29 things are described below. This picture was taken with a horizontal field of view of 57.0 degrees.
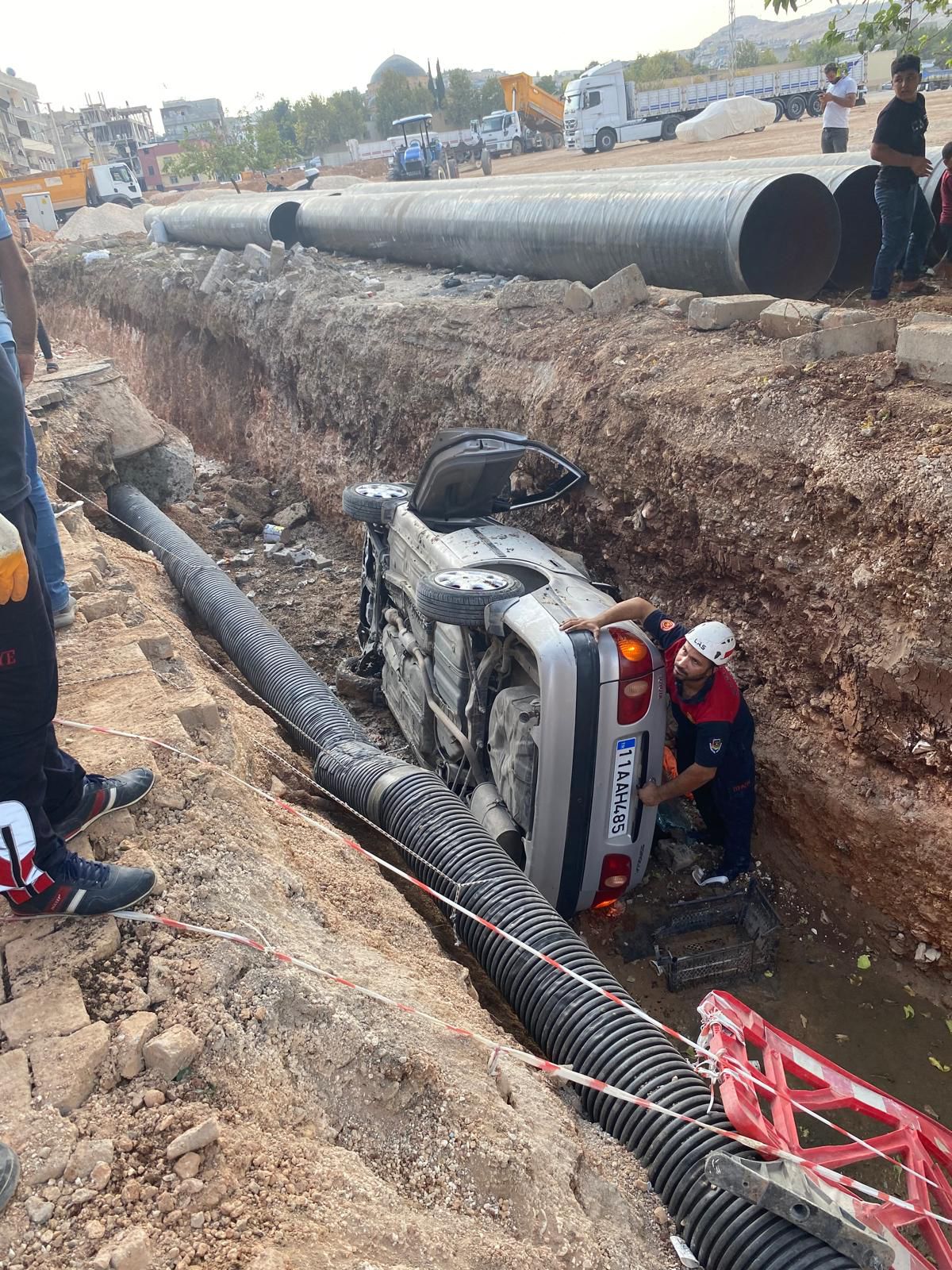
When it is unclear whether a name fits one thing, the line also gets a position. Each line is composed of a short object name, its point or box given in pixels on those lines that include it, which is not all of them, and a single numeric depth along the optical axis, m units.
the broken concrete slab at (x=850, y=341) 5.10
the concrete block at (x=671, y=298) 6.78
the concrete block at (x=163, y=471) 9.35
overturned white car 4.02
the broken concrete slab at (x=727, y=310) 6.17
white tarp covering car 23.47
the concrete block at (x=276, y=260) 12.33
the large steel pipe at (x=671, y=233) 6.64
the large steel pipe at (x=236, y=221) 14.21
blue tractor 28.66
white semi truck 26.86
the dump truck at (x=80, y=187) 30.08
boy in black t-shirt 6.11
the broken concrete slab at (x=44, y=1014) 2.21
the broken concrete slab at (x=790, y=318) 5.66
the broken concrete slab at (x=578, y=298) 7.39
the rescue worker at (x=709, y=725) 4.17
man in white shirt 10.35
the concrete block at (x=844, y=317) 5.40
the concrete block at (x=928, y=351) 4.56
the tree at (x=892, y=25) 5.08
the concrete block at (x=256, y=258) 12.73
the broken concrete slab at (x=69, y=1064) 2.05
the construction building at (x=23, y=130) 60.25
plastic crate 4.33
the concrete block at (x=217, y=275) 13.31
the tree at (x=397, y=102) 60.19
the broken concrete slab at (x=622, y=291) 7.14
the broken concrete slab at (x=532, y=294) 7.80
